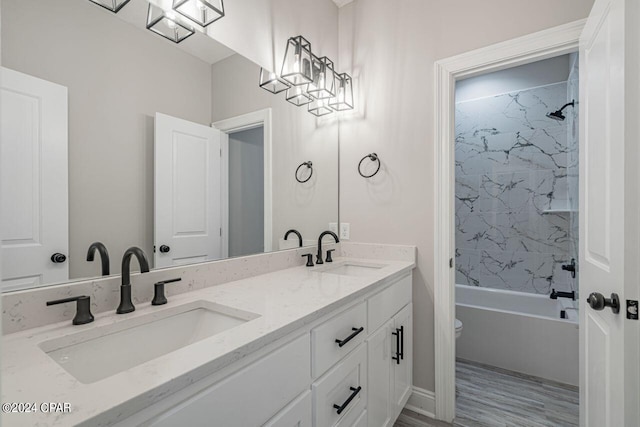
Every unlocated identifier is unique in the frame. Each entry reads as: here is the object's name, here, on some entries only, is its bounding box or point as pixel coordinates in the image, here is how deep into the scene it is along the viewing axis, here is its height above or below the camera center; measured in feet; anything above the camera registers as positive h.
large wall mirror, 2.93 +0.78
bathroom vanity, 2.01 -1.18
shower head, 8.48 +2.65
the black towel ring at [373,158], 6.88 +1.16
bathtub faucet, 8.23 -2.15
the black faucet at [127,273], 3.31 -0.62
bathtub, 7.22 -3.09
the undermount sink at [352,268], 6.10 -1.11
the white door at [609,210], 3.07 +0.02
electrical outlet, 7.34 -0.41
